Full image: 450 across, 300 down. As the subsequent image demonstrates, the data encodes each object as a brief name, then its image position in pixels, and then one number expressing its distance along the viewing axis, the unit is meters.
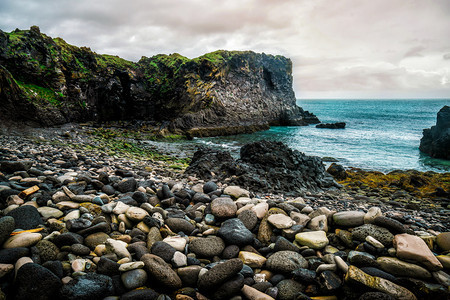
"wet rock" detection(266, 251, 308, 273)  3.08
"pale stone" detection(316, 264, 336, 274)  2.95
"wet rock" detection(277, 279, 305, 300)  2.73
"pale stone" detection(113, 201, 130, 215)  3.84
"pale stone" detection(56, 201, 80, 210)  3.76
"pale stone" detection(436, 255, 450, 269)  2.83
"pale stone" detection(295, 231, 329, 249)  3.49
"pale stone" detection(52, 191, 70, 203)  3.90
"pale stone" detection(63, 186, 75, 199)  4.06
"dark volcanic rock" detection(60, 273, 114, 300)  2.31
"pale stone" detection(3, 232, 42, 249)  2.71
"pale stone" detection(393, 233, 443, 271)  2.76
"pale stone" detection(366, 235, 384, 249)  3.22
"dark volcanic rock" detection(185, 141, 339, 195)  9.55
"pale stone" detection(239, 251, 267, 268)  3.20
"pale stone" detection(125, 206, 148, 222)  3.77
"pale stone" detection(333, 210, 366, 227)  3.82
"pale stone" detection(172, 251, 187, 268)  2.97
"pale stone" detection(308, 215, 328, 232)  3.91
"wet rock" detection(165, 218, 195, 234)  3.81
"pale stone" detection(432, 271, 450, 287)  2.64
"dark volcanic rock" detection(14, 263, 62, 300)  2.25
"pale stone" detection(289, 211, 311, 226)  4.03
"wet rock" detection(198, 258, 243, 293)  2.65
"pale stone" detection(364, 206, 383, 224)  3.72
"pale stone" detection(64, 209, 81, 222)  3.48
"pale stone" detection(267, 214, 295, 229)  3.84
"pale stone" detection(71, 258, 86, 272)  2.65
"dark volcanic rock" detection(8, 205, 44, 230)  3.16
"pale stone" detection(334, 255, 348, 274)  2.87
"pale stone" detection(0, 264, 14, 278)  2.36
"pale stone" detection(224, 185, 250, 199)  5.38
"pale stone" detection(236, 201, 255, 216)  4.28
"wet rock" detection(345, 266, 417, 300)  2.51
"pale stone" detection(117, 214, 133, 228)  3.73
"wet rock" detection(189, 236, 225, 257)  3.29
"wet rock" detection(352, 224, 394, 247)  3.34
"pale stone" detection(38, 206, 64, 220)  3.52
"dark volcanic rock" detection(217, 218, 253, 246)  3.53
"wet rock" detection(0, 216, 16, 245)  2.76
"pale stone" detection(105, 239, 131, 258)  2.94
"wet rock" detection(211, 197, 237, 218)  4.21
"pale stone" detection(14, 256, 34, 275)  2.43
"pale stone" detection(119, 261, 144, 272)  2.64
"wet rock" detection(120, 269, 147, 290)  2.56
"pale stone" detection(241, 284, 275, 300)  2.61
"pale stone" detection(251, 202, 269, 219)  4.21
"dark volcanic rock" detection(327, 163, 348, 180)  13.41
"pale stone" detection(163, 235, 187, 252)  3.28
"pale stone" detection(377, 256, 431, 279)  2.72
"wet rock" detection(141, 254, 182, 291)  2.64
